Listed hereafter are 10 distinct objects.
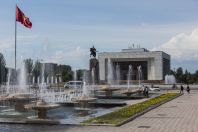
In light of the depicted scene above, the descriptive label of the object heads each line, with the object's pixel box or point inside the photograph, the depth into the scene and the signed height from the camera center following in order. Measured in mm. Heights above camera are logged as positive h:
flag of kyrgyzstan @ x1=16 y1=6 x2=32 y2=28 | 36344 +6151
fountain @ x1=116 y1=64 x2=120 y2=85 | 115269 +4871
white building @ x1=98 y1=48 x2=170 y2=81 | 108188 +7101
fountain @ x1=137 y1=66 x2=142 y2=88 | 111250 +4557
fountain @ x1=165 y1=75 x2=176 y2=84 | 97425 +2011
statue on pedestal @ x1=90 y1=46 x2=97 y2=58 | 99925 +9006
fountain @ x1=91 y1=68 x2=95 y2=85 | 86438 +2989
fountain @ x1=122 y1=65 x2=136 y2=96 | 38688 -341
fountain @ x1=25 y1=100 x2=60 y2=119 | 16562 -707
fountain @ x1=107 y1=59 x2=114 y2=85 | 98031 +3791
